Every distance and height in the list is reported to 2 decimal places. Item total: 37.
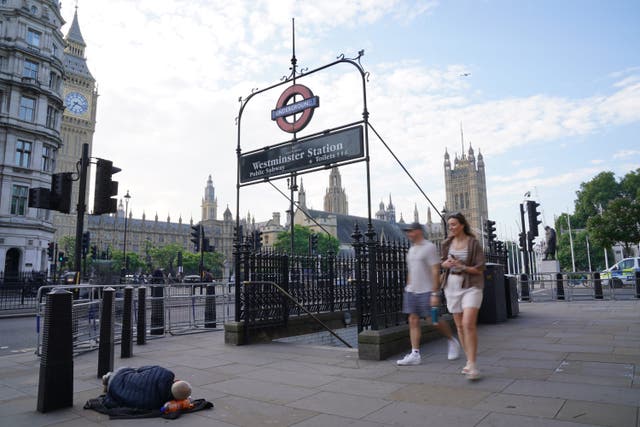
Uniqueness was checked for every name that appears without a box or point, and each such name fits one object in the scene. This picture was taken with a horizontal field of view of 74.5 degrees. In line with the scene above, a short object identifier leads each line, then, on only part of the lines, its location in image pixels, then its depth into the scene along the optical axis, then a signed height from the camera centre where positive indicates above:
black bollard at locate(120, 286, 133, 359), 7.15 -0.88
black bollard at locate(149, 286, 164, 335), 10.12 -1.01
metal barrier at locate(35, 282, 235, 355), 7.64 -0.99
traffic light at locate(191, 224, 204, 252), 23.70 +2.19
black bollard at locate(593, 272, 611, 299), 18.38 -1.03
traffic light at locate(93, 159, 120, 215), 8.01 +1.68
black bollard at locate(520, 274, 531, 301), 18.80 -0.95
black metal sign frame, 7.44 +2.48
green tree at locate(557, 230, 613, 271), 62.59 +2.12
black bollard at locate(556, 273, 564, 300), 18.58 -0.93
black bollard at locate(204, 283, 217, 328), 11.41 -1.03
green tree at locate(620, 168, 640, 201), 41.81 +8.12
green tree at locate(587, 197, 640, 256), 34.44 +3.45
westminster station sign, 7.69 +2.30
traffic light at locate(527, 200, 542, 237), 20.38 +2.50
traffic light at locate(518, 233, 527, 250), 23.44 +1.46
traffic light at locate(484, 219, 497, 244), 13.79 +1.34
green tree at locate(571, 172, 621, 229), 47.94 +8.20
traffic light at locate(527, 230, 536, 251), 21.21 +1.45
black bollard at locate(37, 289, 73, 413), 4.14 -0.80
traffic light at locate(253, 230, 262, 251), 15.45 +1.33
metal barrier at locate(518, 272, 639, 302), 18.39 -1.24
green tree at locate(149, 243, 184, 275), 94.31 +4.20
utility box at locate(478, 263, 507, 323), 10.05 -0.78
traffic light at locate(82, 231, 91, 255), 27.50 +2.16
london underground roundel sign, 8.83 +3.46
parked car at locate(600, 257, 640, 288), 29.19 -0.30
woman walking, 4.84 -0.16
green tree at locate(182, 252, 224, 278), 92.12 +2.43
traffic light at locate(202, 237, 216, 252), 23.70 +1.52
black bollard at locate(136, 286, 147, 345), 8.59 -0.88
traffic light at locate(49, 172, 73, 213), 8.08 +1.60
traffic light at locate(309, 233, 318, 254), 23.11 +1.70
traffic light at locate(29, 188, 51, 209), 7.96 +1.47
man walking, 5.56 -0.22
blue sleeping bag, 3.96 -1.08
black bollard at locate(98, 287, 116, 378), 5.59 -0.88
